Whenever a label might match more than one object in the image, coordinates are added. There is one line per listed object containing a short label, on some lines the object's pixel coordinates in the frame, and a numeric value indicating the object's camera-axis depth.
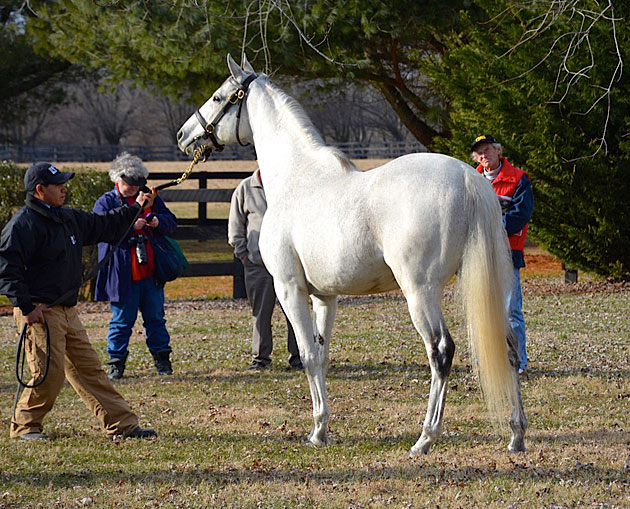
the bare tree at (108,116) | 106.81
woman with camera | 14.57
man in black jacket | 10.37
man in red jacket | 13.33
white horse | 9.10
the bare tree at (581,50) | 22.23
